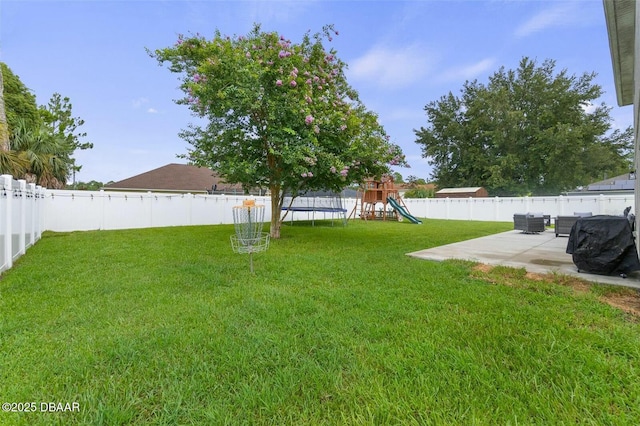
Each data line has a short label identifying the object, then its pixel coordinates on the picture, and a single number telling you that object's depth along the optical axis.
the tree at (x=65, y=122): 20.08
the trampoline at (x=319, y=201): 14.05
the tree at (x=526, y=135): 22.06
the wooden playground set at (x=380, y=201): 18.03
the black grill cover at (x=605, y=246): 3.97
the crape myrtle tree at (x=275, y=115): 6.52
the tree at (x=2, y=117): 7.29
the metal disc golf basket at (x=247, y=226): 4.32
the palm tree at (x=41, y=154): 9.84
